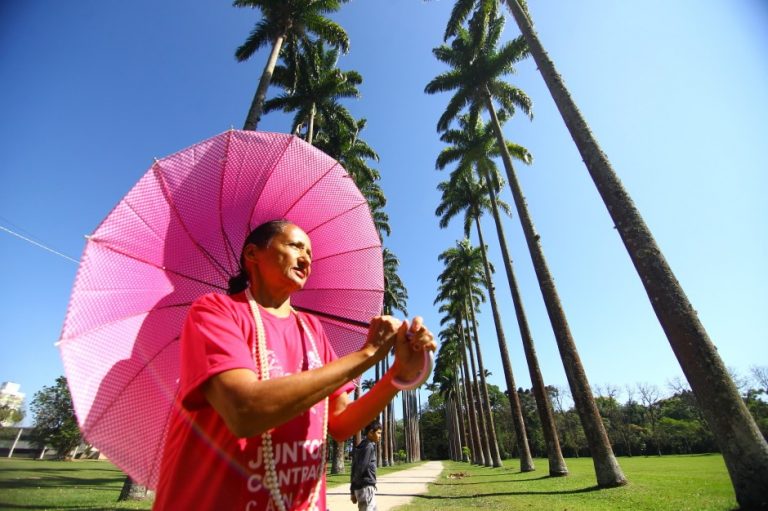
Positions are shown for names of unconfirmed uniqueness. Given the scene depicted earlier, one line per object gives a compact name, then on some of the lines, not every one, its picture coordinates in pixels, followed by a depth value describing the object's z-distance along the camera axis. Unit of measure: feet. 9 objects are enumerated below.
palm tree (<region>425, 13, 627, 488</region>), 33.73
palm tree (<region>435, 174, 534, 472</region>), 65.85
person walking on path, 21.86
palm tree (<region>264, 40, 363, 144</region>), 57.36
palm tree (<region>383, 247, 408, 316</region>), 110.35
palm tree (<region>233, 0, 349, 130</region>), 47.14
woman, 3.00
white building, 295.69
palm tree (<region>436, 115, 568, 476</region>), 43.57
